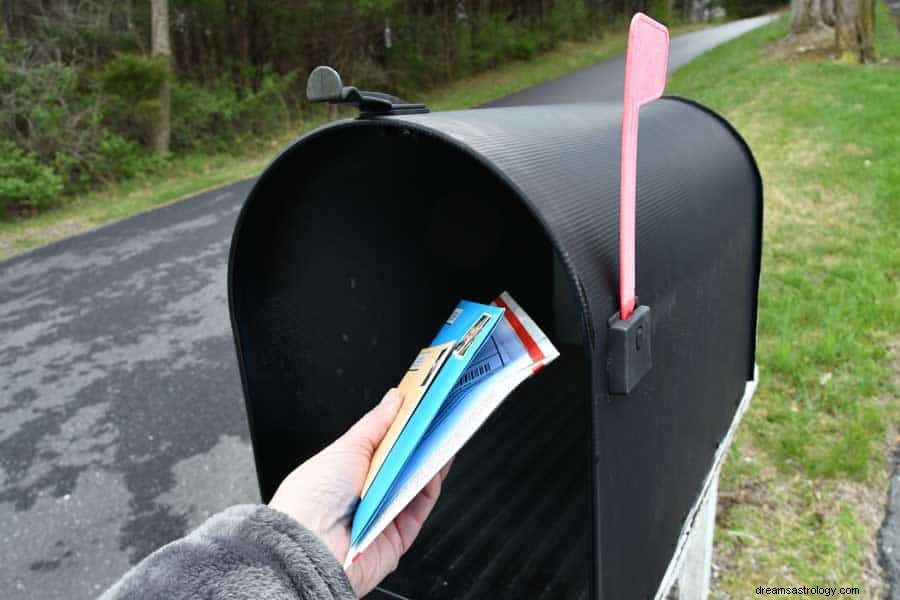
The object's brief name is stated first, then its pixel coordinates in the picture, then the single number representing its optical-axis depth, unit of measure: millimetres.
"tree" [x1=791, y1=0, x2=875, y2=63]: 9266
